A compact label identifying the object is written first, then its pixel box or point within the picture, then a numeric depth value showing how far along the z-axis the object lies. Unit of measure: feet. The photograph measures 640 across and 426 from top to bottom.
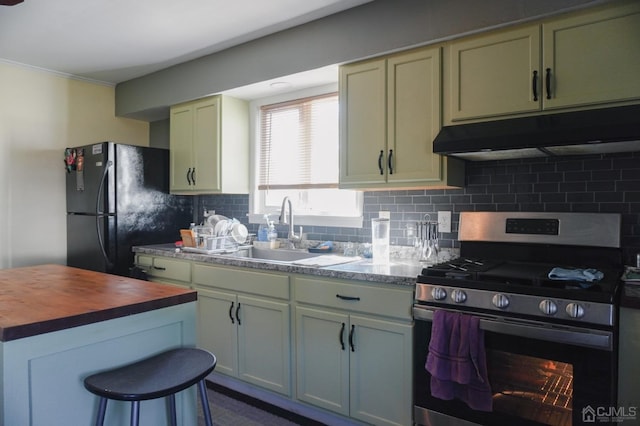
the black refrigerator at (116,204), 10.93
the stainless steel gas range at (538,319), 5.21
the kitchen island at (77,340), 4.34
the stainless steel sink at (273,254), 10.01
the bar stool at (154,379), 4.30
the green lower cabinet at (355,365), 6.75
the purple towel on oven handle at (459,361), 5.81
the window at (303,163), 10.10
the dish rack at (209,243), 10.12
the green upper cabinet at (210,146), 11.02
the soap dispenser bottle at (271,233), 10.77
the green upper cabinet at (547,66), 5.85
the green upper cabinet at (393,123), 7.47
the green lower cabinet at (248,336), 8.15
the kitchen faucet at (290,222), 10.05
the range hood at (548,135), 5.60
